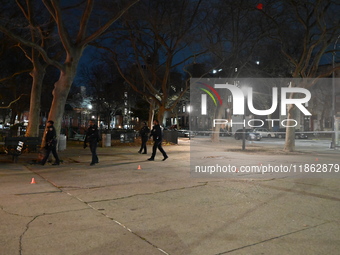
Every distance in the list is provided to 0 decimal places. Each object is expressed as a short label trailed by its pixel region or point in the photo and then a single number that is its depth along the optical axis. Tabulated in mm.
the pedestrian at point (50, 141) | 12367
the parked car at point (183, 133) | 43812
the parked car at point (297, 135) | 45981
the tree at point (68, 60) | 13477
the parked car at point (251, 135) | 38156
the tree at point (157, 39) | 21625
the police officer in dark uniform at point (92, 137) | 12805
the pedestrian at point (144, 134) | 17789
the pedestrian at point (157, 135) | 14234
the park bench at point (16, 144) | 13234
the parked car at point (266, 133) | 45656
